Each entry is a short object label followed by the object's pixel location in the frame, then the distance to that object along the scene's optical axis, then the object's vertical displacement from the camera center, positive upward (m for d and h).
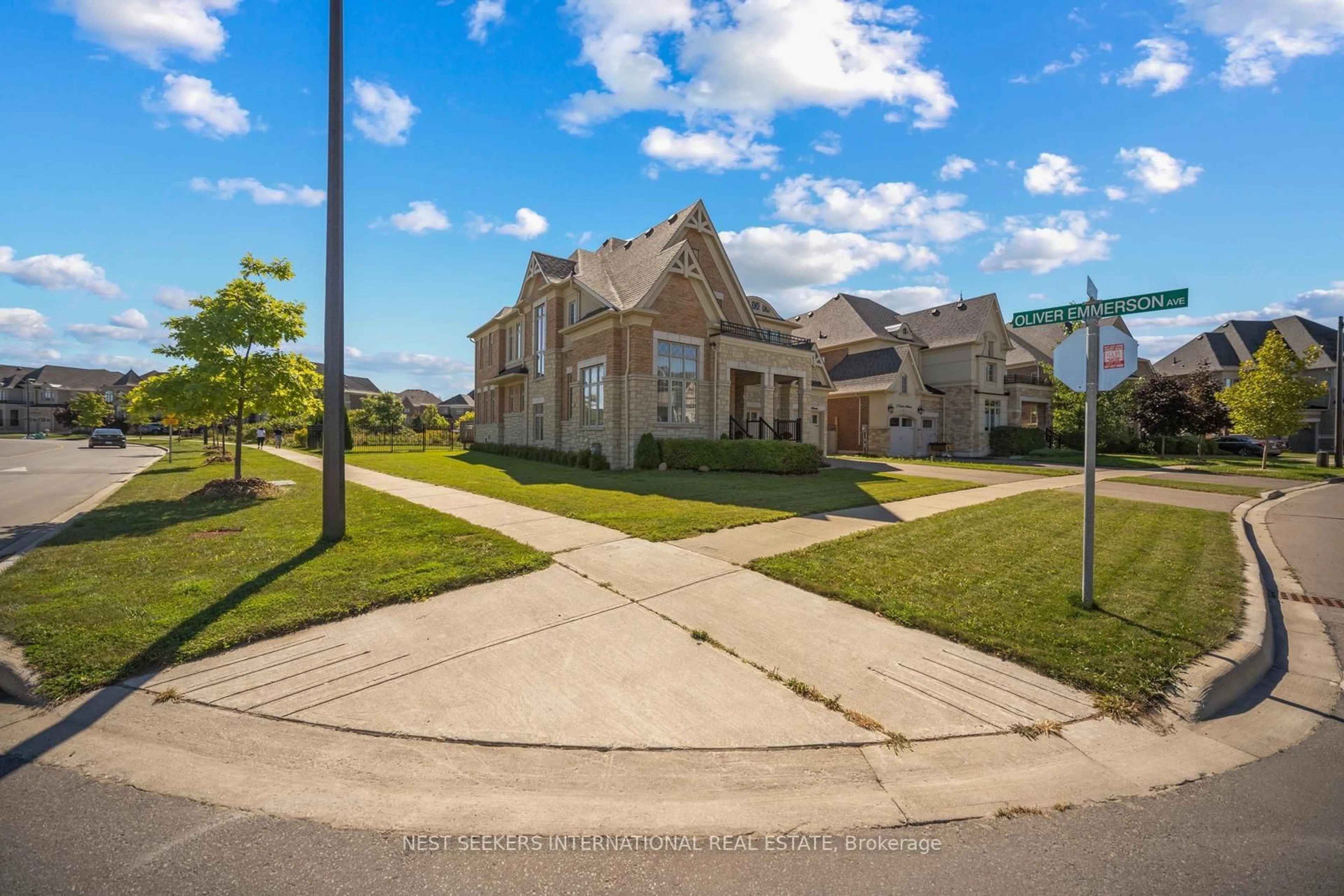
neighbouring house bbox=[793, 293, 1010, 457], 32.47 +3.93
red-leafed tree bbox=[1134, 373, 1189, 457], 31.45 +2.04
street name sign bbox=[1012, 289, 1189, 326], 5.00 +1.29
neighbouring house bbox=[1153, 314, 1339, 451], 44.91 +7.94
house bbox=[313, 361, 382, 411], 86.31 +8.13
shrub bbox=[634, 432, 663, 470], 19.39 -0.55
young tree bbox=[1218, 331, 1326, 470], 23.38 +2.16
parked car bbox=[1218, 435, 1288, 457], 38.34 -0.23
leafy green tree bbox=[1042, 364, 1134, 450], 32.50 +1.56
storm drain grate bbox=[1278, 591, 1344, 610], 6.16 -1.81
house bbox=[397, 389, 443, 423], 89.81 +6.25
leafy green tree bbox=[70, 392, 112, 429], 62.62 +2.95
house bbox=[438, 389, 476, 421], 93.50 +5.56
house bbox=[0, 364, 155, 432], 75.00 +5.77
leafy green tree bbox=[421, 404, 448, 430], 58.56 +1.85
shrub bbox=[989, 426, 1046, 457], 34.97 +0.04
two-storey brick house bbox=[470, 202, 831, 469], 20.06 +3.58
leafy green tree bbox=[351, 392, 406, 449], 45.78 +1.69
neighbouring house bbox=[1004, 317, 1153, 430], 38.50 +4.69
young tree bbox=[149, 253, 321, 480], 11.95 +1.81
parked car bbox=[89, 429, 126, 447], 41.31 -0.29
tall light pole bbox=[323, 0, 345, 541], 7.46 +1.95
